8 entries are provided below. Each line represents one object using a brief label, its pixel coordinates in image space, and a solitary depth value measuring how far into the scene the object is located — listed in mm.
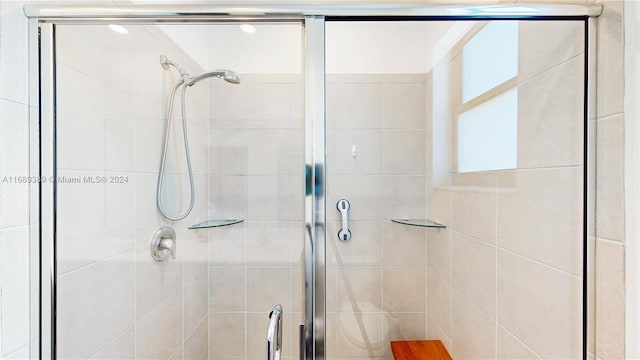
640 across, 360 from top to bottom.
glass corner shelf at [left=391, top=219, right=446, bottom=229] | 992
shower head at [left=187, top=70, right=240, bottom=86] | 963
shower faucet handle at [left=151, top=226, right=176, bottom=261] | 1028
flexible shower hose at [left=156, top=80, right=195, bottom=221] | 991
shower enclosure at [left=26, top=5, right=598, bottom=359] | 931
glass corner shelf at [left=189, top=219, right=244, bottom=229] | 987
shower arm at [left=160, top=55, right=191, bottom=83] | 993
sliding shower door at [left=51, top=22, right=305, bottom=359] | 955
